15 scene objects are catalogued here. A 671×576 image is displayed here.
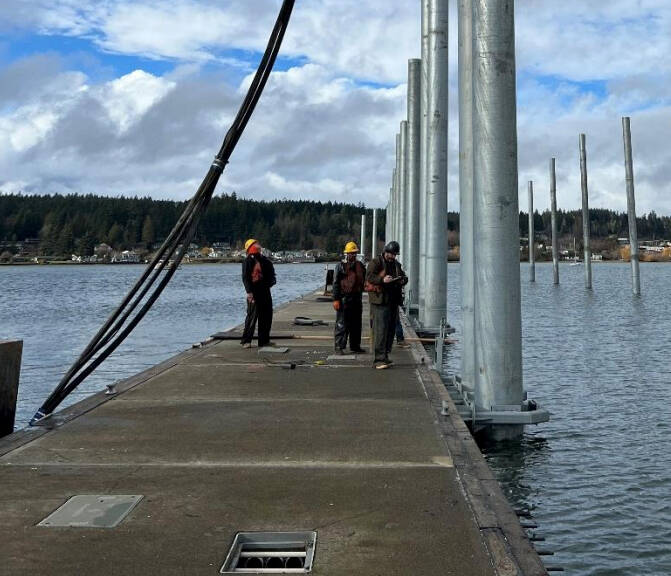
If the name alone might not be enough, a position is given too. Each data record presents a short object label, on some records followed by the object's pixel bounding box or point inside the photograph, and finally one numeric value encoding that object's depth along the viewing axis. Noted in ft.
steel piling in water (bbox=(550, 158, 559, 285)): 229.25
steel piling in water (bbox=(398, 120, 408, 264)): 120.78
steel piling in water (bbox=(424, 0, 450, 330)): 68.39
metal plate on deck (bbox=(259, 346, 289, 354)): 49.62
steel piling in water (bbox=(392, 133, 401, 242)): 154.16
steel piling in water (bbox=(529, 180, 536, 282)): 256.32
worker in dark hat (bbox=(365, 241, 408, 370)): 42.42
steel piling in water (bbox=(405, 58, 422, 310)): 98.22
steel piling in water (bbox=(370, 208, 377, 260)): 201.57
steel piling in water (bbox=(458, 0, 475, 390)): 38.45
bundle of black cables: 26.27
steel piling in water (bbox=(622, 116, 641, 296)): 163.43
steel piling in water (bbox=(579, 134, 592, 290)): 194.90
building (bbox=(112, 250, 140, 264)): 606.14
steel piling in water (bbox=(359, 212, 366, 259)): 215.51
